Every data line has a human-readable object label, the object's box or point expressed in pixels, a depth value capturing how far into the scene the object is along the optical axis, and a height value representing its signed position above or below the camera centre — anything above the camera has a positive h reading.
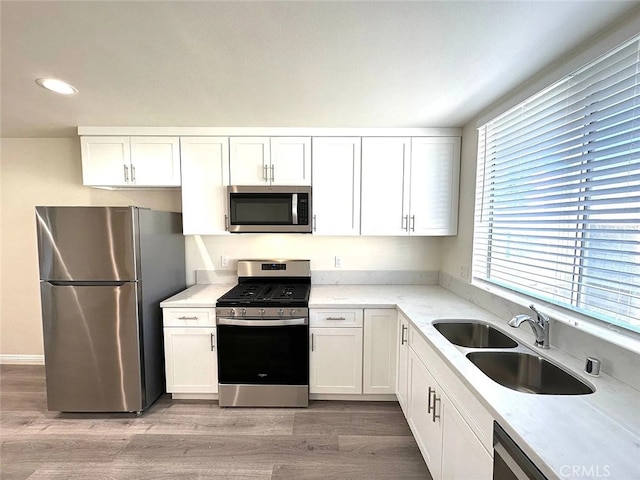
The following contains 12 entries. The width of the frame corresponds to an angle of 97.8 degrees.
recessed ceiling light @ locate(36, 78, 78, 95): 1.62 +0.83
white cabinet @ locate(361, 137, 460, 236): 2.50 +0.36
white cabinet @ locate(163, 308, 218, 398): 2.31 -1.05
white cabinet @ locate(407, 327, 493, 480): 1.10 -0.95
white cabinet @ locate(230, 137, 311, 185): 2.48 +0.57
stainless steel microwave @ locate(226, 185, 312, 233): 2.47 +0.15
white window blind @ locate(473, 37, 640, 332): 1.13 +0.17
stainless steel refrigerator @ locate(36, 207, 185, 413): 2.06 -0.62
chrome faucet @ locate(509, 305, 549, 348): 1.41 -0.52
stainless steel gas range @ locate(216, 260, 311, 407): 2.26 -1.03
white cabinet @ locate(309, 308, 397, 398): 2.29 -1.05
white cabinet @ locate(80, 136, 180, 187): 2.45 +0.56
